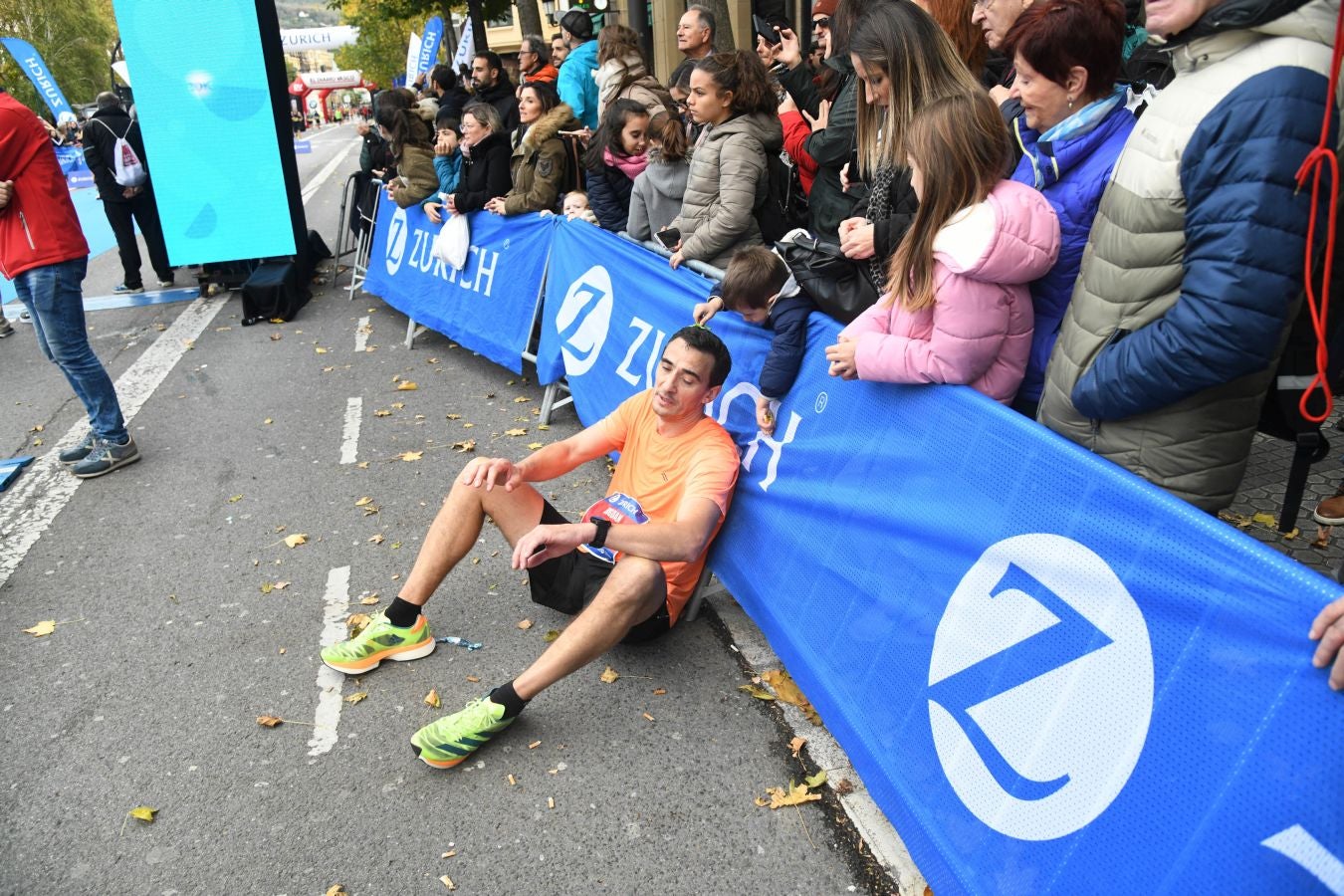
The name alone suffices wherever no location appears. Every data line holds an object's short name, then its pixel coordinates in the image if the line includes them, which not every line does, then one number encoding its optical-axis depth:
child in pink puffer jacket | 2.51
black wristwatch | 3.09
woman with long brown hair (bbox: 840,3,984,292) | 3.06
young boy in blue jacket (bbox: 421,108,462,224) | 7.88
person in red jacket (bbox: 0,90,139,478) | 5.27
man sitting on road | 3.18
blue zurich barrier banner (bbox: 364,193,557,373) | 6.71
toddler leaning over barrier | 3.40
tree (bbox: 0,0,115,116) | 60.31
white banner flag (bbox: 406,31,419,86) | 19.72
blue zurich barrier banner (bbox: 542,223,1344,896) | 1.63
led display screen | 9.37
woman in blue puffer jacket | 2.62
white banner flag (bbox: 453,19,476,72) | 19.66
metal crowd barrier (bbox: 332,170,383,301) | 10.01
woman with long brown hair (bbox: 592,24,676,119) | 6.97
